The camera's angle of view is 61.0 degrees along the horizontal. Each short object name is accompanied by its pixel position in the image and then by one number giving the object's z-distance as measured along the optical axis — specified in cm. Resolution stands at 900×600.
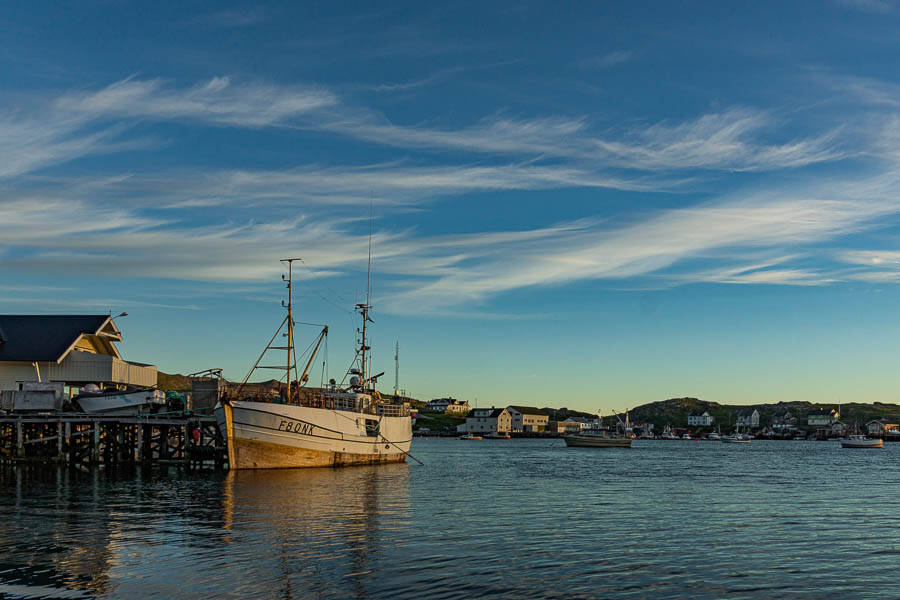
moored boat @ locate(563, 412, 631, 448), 14300
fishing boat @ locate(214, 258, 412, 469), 5406
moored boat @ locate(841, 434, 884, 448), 16088
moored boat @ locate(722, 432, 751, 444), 19005
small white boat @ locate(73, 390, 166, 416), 6462
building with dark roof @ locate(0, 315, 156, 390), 6988
